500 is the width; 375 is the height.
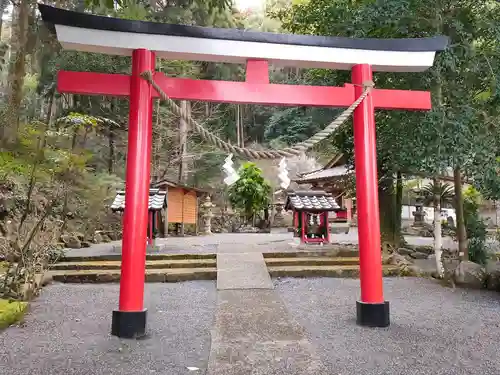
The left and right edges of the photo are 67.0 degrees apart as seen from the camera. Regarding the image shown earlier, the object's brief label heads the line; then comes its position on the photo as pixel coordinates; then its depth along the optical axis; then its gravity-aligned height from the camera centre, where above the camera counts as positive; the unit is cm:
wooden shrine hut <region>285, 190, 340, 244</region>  908 +11
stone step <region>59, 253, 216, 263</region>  761 -73
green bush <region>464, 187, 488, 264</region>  792 -36
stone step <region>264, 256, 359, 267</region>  754 -81
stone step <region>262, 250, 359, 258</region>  801 -67
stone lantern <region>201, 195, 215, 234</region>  1736 +31
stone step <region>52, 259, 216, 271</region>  718 -82
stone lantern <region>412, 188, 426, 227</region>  1888 +47
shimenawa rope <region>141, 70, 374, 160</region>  356 +77
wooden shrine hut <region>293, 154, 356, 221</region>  1878 +211
